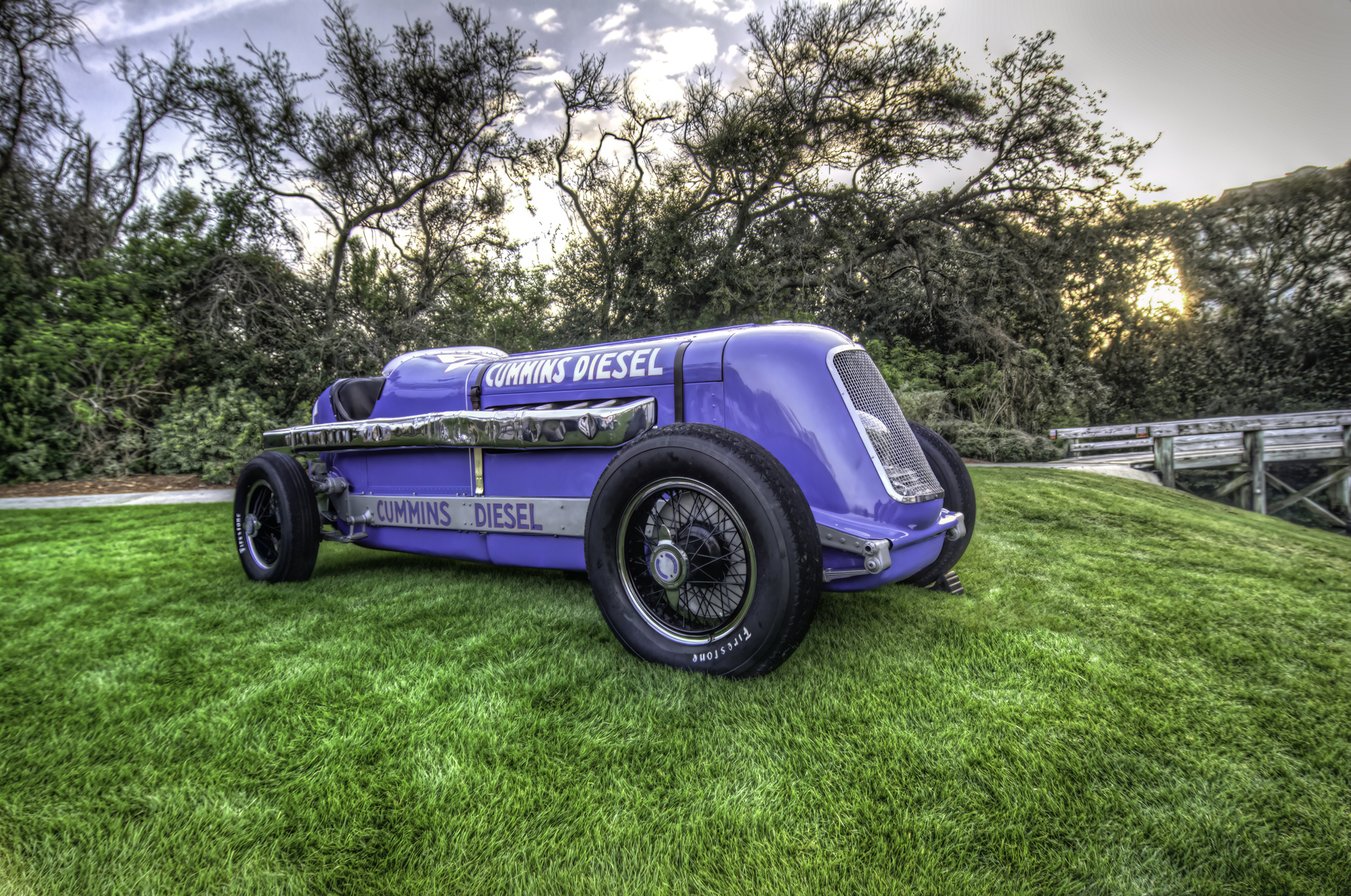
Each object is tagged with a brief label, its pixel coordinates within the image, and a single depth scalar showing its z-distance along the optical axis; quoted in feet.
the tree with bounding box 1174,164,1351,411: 48.01
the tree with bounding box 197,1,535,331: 33.71
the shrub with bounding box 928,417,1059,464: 35.19
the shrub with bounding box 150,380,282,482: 25.93
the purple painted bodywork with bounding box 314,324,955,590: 6.84
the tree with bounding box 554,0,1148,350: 37.65
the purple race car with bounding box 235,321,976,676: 5.92
